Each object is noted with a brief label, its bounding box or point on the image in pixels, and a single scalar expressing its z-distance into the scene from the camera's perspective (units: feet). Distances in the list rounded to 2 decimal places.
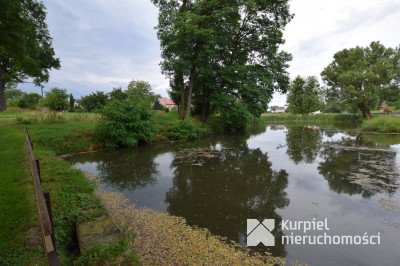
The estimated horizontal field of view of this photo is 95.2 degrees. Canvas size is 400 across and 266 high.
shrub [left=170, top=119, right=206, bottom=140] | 52.26
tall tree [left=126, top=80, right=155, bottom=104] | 139.03
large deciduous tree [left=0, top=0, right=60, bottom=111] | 20.40
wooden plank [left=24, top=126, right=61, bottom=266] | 4.05
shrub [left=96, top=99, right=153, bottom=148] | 36.94
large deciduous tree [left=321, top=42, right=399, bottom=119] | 102.06
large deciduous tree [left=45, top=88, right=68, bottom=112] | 97.45
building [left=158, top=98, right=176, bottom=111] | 207.15
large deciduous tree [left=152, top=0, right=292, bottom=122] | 51.52
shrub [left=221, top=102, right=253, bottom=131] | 58.13
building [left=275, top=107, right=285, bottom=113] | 375.90
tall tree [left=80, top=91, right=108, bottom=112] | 130.72
